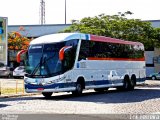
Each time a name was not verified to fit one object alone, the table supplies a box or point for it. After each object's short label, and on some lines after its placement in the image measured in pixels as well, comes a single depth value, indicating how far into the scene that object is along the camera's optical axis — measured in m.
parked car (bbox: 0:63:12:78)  51.74
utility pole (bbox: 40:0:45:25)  86.94
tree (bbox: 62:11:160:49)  42.00
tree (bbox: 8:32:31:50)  61.00
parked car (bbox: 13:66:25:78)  51.12
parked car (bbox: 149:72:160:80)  58.53
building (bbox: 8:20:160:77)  63.94
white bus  23.44
